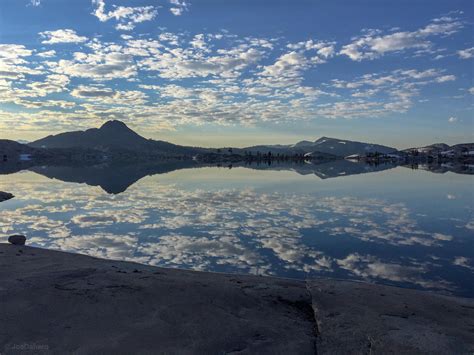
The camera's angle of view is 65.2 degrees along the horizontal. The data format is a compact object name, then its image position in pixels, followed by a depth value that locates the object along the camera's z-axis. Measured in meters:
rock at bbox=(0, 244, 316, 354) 8.76
